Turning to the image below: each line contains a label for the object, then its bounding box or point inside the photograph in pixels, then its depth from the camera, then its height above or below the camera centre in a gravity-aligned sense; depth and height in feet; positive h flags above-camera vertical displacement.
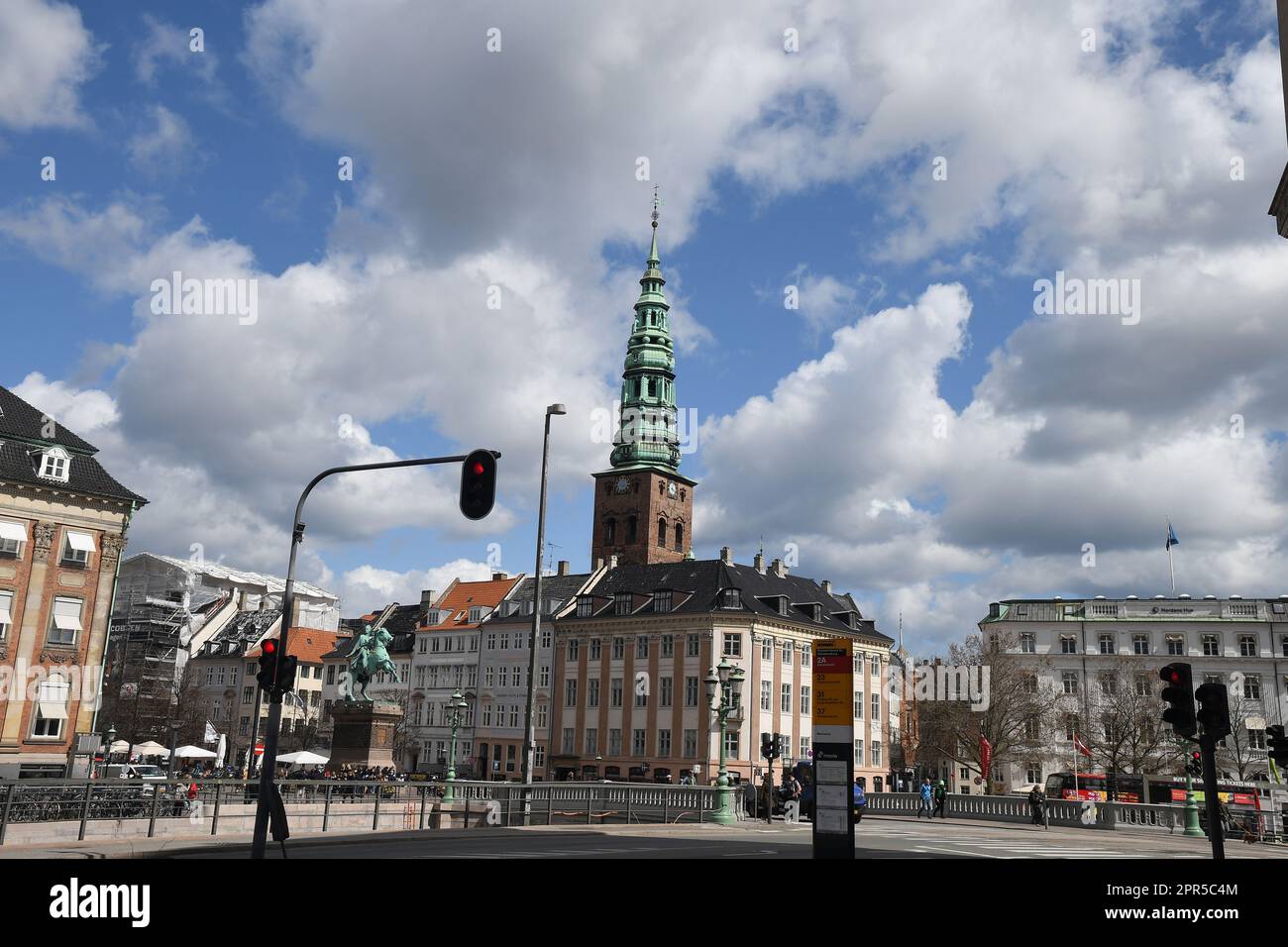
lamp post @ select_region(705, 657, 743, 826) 114.73 +1.18
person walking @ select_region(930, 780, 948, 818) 141.78 -10.62
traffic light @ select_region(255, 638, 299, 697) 62.80 +1.16
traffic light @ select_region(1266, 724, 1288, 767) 81.45 -1.48
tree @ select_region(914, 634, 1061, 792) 230.27 +1.78
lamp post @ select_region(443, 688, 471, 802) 165.12 -1.15
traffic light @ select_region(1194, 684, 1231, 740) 49.49 +0.58
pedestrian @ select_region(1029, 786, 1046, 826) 128.67 -10.35
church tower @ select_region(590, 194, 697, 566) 354.54 +77.68
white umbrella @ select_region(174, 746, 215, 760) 163.22 -9.45
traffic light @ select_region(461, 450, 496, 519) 60.03 +11.65
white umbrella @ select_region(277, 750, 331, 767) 153.38 -8.98
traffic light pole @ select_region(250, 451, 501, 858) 53.34 -3.52
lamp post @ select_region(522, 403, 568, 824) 100.98 +4.04
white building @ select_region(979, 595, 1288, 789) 266.57 +19.16
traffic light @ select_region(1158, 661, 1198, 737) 50.39 +1.16
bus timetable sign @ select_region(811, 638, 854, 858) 53.88 -2.74
